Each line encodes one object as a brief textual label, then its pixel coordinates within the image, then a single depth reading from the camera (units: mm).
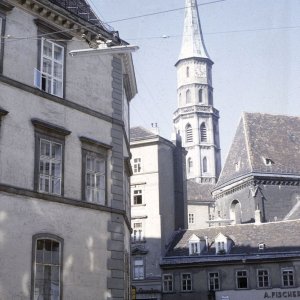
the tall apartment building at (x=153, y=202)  46438
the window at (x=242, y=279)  42906
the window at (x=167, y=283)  45562
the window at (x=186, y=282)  44781
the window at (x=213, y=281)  43812
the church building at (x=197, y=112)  102500
